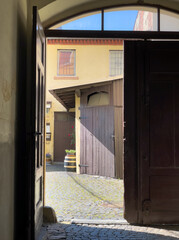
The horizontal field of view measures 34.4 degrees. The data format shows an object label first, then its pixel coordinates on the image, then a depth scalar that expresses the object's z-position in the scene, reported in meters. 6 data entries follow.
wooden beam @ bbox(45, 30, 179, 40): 4.44
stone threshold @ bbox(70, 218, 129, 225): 4.41
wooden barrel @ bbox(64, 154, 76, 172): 11.19
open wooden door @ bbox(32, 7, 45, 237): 3.32
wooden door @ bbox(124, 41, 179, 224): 4.38
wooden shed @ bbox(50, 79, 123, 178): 9.53
